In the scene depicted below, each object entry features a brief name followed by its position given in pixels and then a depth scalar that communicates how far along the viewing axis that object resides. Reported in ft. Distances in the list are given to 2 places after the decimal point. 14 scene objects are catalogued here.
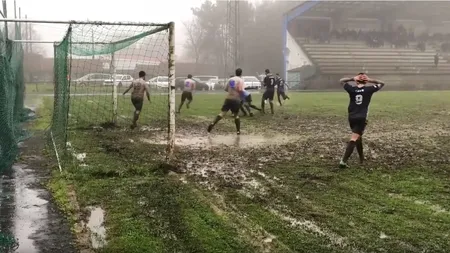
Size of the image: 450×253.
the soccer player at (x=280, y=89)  73.71
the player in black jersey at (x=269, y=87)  61.62
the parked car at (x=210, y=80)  165.27
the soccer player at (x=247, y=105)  59.91
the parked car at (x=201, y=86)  161.58
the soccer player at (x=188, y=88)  64.28
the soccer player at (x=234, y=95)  41.83
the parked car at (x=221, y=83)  170.40
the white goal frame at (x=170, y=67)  26.35
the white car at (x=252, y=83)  157.07
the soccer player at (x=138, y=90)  45.62
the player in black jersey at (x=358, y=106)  28.19
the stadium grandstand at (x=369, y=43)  171.73
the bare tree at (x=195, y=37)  258.57
